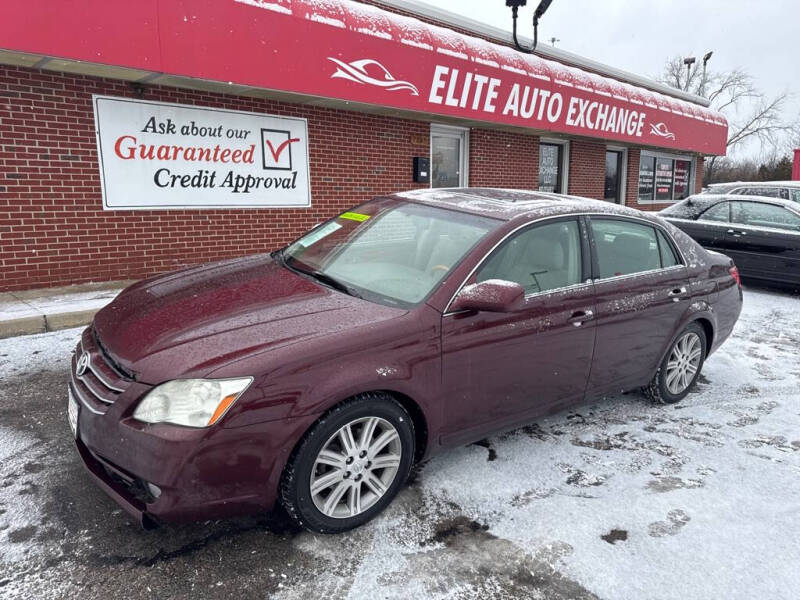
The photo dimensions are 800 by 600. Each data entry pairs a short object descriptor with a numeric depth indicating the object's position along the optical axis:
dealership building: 6.00
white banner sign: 6.80
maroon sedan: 2.25
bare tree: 47.91
